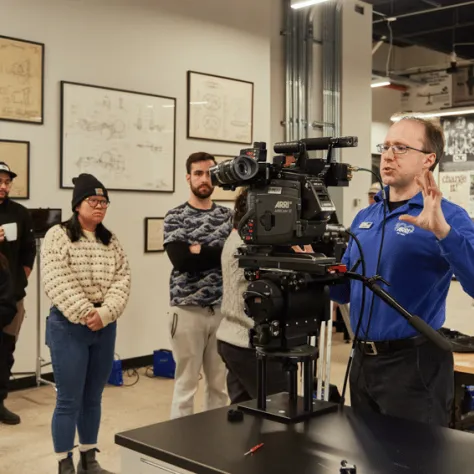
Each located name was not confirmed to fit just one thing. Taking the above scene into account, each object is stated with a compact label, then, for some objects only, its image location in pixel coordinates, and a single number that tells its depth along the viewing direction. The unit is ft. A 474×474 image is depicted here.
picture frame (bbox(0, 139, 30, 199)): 16.19
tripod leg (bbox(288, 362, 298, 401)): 5.75
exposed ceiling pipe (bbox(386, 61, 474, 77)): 38.29
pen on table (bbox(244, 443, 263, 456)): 4.85
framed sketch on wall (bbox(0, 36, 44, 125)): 16.16
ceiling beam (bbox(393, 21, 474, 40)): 32.45
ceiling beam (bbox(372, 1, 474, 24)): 29.32
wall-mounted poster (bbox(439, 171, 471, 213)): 39.68
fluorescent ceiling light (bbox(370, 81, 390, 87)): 31.89
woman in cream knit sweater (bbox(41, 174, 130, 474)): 10.23
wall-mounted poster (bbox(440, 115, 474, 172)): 39.55
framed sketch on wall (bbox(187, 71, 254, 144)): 20.13
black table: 4.62
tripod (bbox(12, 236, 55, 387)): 16.33
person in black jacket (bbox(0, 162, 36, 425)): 14.40
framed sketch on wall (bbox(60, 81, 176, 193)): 17.42
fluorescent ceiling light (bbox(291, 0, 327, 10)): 19.65
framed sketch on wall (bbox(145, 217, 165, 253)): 19.08
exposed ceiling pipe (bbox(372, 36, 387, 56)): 33.35
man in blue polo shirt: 6.32
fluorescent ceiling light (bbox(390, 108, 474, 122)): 37.37
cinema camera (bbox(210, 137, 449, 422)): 5.12
